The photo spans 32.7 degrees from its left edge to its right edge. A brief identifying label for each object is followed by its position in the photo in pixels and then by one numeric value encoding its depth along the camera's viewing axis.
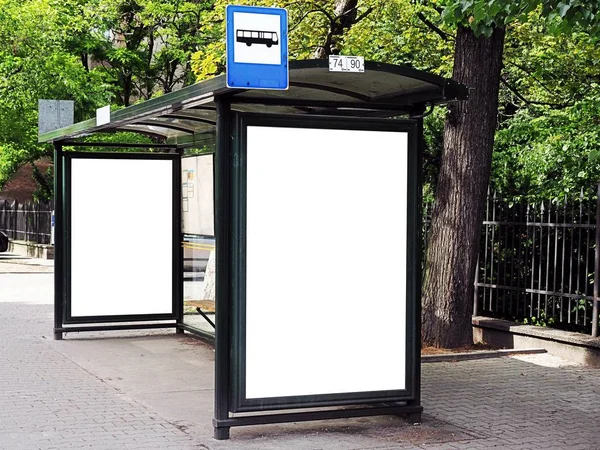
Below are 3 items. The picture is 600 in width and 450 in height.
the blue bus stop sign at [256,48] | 6.44
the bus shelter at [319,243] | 6.89
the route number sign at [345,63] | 6.65
